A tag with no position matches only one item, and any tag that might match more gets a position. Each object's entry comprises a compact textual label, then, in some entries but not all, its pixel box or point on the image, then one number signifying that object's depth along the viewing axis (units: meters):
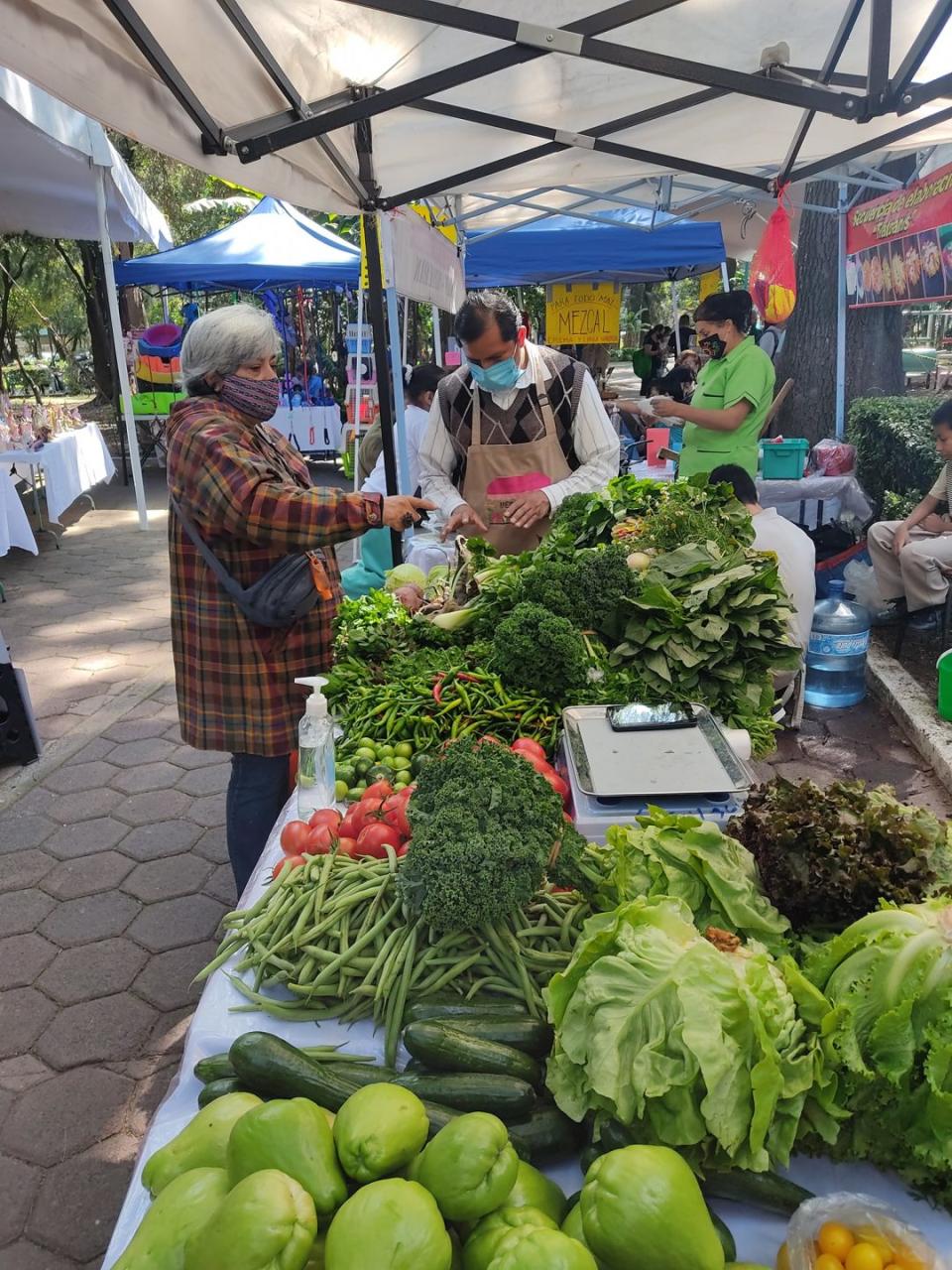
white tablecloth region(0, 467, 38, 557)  7.98
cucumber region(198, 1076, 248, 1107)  1.44
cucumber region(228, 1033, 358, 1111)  1.37
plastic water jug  5.39
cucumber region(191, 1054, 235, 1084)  1.50
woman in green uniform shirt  5.40
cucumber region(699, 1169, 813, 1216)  1.28
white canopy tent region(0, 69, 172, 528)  7.66
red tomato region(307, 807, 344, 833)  2.08
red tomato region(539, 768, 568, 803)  2.21
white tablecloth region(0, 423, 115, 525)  9.30
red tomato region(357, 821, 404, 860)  1.97
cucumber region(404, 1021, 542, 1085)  1.40
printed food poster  5.96
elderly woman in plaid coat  2.62
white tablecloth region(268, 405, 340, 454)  15.22
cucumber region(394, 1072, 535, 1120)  1.34
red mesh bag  6.07
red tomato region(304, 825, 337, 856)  2.00
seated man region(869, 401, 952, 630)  5.62
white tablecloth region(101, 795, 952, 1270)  1.28
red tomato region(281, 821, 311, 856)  2.06
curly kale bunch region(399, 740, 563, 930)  1.57
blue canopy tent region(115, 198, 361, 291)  12.47
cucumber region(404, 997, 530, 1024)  1.52
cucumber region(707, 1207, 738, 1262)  1.20
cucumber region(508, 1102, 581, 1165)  1.33
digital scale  2.04
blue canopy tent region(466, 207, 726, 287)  9.96
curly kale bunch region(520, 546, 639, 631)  2.87
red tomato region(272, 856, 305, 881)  1.93
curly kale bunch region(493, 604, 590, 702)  2.62
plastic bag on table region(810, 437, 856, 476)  7.80
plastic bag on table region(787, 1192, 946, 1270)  1.17
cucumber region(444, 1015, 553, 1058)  1.47
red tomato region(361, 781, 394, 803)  2.24
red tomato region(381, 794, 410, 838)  2.06
